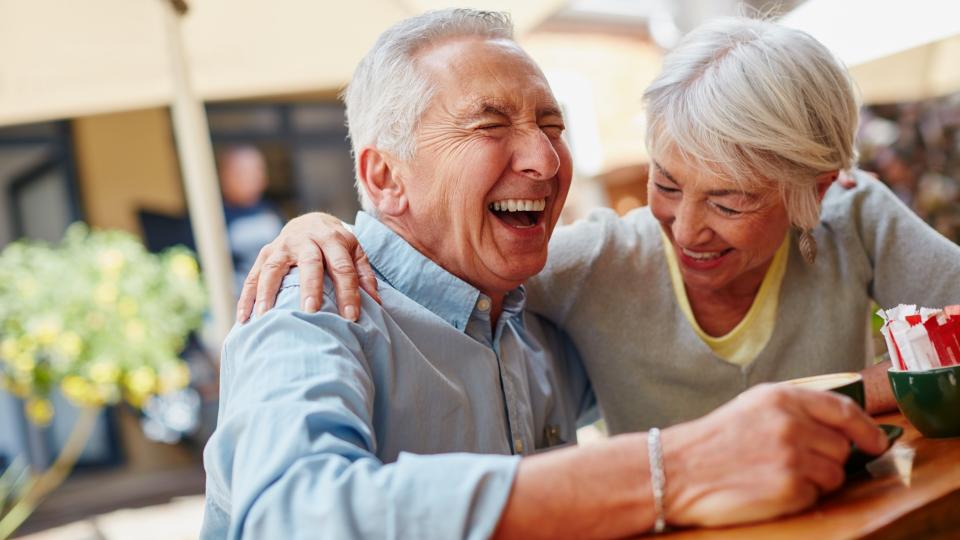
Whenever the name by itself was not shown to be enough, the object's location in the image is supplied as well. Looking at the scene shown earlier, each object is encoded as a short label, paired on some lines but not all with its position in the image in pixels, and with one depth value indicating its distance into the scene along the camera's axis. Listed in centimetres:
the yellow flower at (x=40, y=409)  395
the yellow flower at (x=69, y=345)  381
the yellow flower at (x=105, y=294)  392
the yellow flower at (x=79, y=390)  385
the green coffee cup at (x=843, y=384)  107
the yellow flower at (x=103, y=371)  388
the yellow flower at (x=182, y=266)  430
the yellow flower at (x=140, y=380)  397
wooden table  86
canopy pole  274
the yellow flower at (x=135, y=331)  393
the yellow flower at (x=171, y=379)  414
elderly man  90
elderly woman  161
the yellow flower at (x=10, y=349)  388
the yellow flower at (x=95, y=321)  387
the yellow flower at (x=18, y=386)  402
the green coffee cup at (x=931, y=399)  118
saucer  101
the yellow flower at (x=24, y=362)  387
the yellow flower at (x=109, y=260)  404
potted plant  384
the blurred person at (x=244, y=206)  733
